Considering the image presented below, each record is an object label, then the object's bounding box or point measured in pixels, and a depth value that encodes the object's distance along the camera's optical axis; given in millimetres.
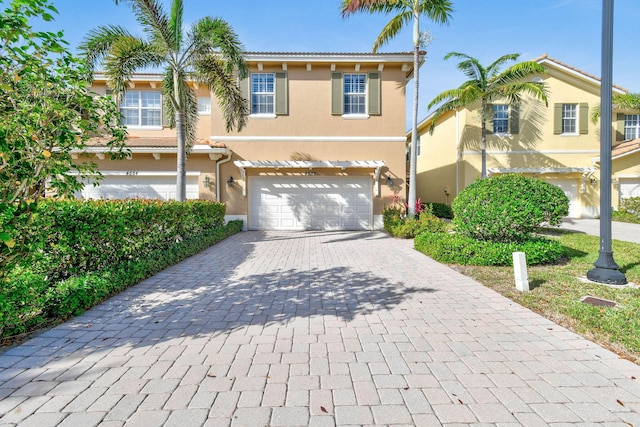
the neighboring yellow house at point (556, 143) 15781
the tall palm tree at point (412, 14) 11047
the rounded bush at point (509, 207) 6242
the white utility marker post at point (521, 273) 4980
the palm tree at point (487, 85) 13133
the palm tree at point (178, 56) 8297
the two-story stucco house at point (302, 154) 13031
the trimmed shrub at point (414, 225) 10630
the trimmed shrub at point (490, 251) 6516
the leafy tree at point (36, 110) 2832
